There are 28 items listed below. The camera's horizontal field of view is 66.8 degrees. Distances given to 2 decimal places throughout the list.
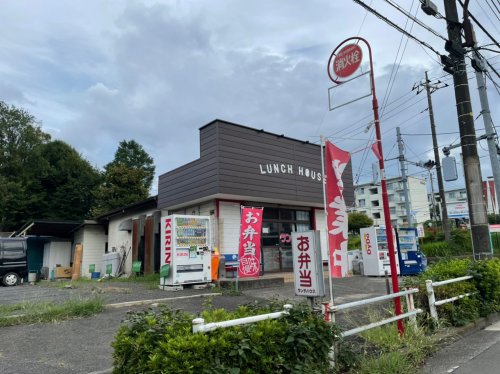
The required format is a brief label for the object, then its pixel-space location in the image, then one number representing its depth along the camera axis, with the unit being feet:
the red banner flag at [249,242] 33.40
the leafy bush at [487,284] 24.56
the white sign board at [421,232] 69.05
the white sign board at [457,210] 120.67
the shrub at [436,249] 66.80
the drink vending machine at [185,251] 36.60
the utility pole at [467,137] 28.86
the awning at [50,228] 72.54
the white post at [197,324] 10.26
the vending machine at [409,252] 50.85
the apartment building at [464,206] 87.90
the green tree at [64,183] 108.68
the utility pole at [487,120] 36.70
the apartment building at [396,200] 207.96
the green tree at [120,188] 105.60
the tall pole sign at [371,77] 17.92
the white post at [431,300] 20.45
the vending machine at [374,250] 50.47
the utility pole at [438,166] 71.65
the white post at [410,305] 18.97
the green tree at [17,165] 98.22
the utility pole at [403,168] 75.76
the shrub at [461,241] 66.54
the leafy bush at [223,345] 9.73
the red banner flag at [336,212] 16.39
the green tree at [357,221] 139.03
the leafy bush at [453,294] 21.62
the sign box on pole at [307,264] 15.92
